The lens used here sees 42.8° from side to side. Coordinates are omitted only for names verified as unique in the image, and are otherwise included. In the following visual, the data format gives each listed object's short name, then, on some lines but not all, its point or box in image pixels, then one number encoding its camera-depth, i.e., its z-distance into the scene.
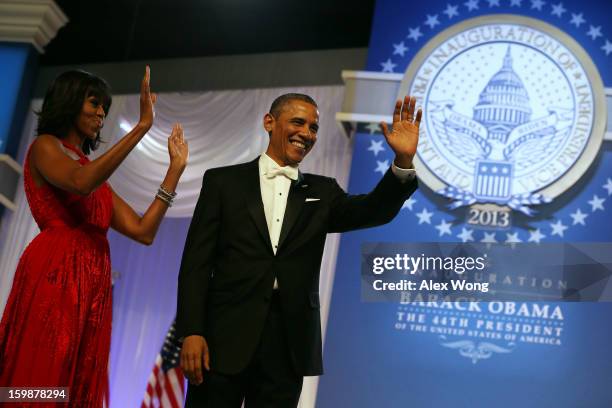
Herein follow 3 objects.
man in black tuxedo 2.16
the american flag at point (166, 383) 6.09
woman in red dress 2.07
